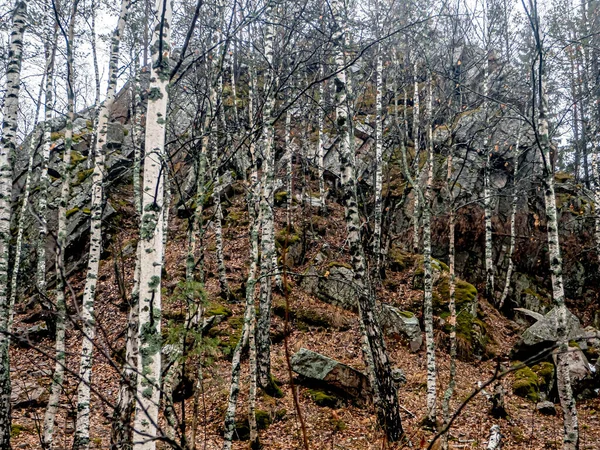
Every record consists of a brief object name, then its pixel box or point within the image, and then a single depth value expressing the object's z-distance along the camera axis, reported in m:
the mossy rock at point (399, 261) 15.58
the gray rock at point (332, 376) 9.23
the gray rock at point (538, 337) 11.21
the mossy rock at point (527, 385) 10.10
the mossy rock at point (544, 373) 10.55
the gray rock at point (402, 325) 11.99
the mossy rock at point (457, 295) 13.27
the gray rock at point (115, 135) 22.81
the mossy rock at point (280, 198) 17.84
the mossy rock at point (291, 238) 15.22
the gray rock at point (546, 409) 9.32
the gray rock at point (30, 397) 9.09
